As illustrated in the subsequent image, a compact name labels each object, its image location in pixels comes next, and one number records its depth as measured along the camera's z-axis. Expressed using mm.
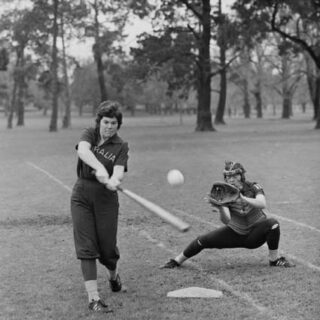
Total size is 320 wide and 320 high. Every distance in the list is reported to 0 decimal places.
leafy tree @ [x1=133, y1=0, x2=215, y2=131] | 44094
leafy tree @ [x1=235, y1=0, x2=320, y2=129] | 40344
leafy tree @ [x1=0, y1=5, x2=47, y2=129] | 52531
